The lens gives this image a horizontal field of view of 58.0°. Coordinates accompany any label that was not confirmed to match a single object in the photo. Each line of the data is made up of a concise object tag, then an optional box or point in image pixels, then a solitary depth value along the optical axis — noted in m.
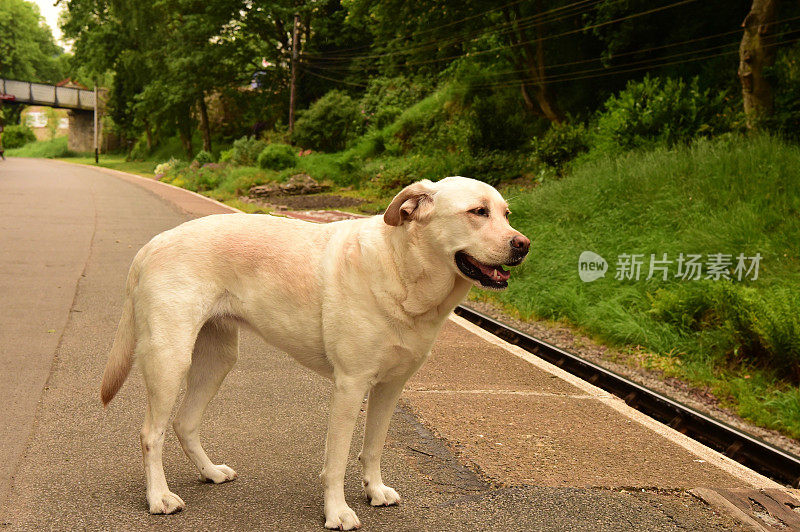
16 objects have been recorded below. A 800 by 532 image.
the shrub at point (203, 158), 34.90
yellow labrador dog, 3.32
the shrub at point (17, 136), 74.38
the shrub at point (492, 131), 21.34
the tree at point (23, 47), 90.44
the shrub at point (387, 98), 33.44
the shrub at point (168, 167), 36.75
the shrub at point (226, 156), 34.24
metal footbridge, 70.25
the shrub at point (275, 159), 30.02
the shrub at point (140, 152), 58.16
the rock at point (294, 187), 25.89
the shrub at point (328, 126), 35.09
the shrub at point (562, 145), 17.25
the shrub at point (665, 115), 13.98
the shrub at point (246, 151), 32.69
